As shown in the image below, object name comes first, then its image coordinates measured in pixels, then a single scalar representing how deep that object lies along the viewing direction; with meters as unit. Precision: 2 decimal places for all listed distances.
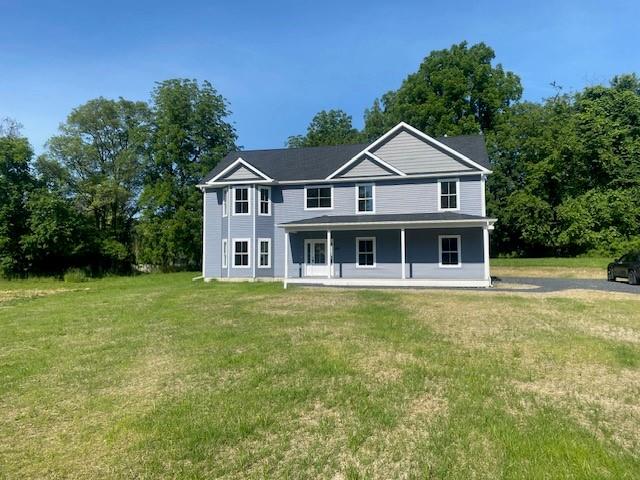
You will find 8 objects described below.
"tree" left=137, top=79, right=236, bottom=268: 37.94
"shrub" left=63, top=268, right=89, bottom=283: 31.86
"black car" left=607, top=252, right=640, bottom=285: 19.56
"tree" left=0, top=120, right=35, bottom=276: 32.88
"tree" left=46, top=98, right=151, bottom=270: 40.53
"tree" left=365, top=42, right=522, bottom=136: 42.34
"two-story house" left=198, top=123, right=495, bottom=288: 21.91
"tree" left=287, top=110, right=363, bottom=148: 50.12
